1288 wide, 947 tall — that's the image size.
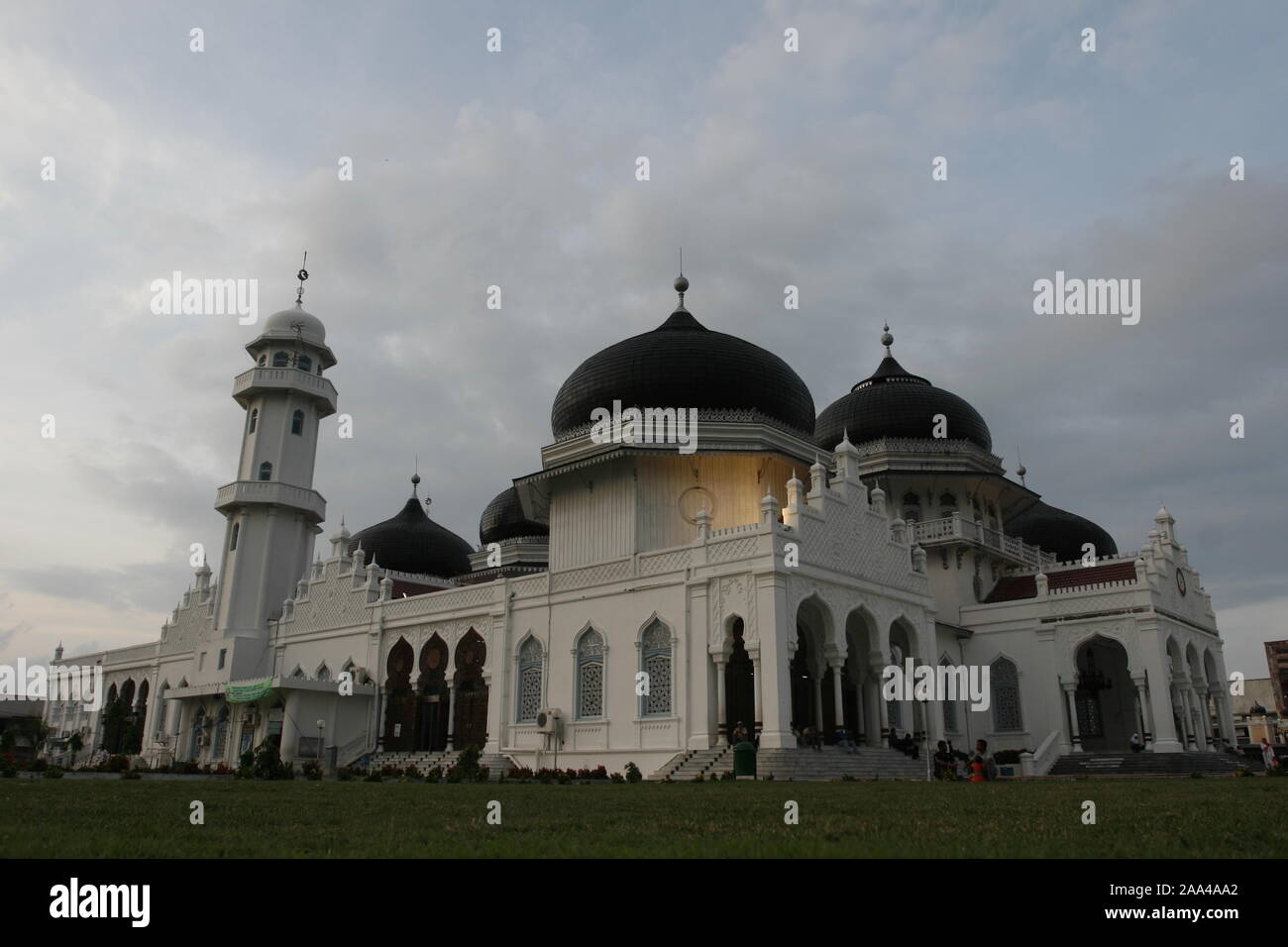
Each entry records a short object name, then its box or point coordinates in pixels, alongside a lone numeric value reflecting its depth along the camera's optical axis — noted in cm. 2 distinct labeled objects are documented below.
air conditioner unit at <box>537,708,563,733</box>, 2473
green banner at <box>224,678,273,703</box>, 2909
